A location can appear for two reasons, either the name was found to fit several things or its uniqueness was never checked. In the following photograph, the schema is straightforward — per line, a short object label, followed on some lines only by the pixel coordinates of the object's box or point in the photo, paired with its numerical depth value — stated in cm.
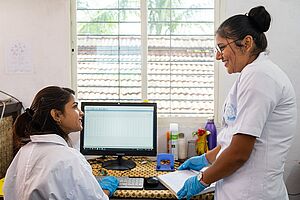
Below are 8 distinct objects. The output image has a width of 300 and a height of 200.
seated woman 148
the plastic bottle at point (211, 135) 267
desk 207
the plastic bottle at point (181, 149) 270
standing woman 150
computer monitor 257
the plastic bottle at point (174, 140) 267
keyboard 215
